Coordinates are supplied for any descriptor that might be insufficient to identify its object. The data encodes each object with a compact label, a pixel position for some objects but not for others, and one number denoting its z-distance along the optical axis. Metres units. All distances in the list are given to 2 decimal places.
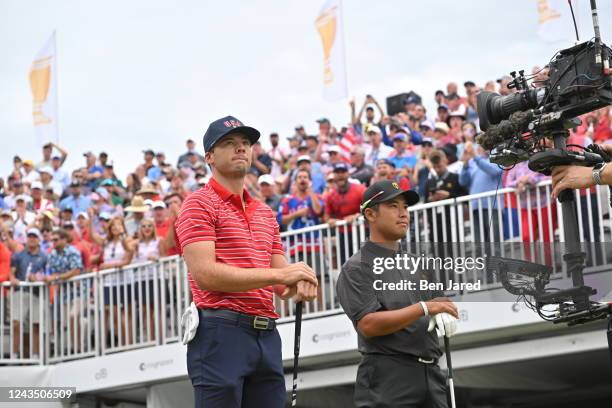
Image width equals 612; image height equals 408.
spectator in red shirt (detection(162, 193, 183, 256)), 13.48
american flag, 16.33
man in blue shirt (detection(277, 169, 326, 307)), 12.26
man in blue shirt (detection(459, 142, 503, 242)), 10.97
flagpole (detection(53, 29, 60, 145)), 21.32
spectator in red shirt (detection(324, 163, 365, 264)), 12.17
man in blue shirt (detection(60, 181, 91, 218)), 18.11
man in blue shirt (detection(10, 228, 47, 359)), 14.22
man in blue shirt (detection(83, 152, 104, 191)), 19.55
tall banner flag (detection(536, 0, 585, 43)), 14.82
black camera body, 5.55
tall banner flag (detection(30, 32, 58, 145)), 21.48
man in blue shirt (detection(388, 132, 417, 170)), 14.01
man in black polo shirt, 6.16
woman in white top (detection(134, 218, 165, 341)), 13.56
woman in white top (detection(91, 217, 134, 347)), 13.79
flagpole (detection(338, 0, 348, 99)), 18.80
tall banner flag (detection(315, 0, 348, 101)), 18.95
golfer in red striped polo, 5.33
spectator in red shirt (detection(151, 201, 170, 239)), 14.07
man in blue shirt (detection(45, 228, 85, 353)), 14.19
